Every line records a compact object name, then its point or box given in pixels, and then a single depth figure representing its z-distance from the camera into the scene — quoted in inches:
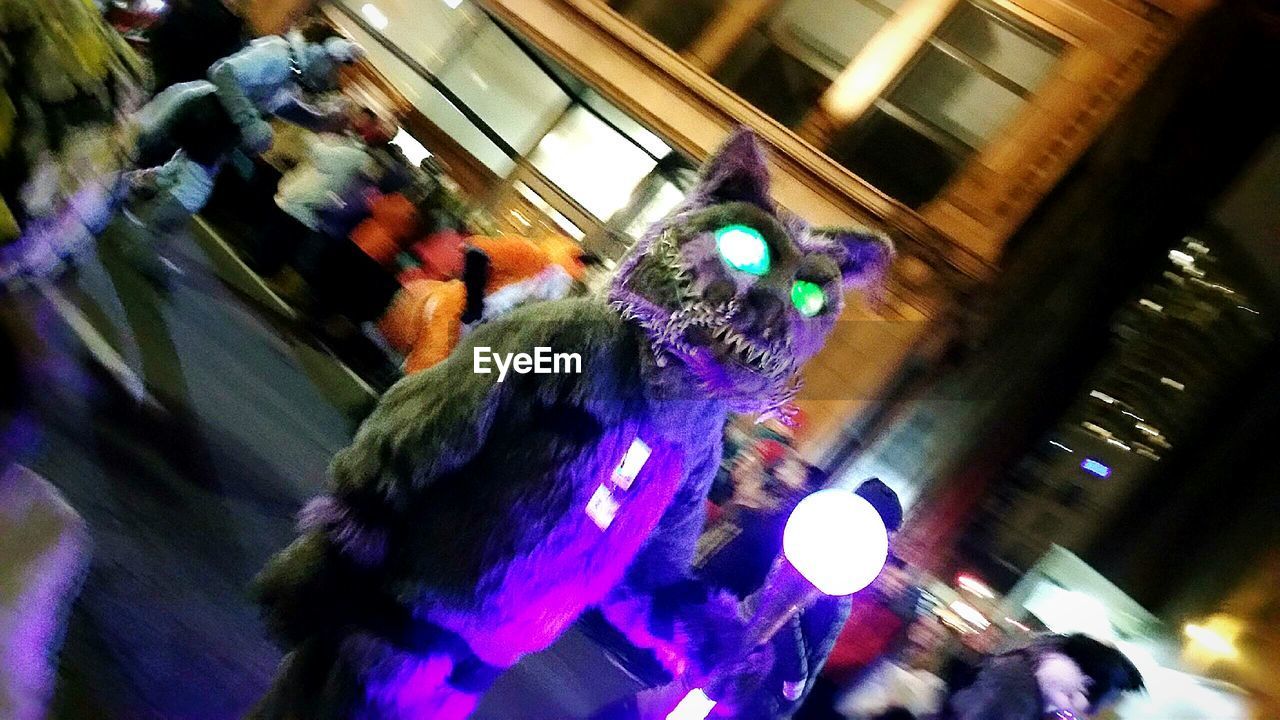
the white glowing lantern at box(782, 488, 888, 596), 69.1
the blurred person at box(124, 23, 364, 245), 167.0
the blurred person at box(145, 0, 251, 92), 192.2
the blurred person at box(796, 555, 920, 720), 155.1
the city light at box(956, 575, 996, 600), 259.4
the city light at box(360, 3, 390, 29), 418.6
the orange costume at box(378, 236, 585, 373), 139.6
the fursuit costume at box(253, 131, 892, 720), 59.7
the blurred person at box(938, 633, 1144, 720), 124.6
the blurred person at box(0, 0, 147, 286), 36.2
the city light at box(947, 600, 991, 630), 217.9
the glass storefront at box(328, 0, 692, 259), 369.7
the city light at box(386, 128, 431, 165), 381.6
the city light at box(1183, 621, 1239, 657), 260.1
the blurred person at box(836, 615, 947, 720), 143.2
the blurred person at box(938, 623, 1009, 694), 140.3
